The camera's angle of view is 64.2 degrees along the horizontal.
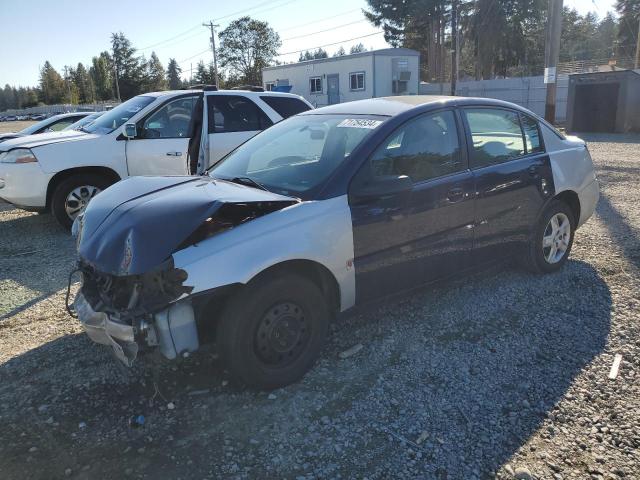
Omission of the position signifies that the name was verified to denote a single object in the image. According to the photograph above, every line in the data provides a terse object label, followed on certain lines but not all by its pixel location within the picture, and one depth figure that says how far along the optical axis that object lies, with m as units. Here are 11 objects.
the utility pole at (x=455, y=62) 31.78
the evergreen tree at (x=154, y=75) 94.06
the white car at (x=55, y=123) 11.38
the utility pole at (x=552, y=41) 13.95
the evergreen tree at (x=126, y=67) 92.56
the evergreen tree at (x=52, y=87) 112.12
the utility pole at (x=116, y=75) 85.92
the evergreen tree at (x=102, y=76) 97.00
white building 33.50
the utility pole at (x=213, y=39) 59.64
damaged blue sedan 2.78
